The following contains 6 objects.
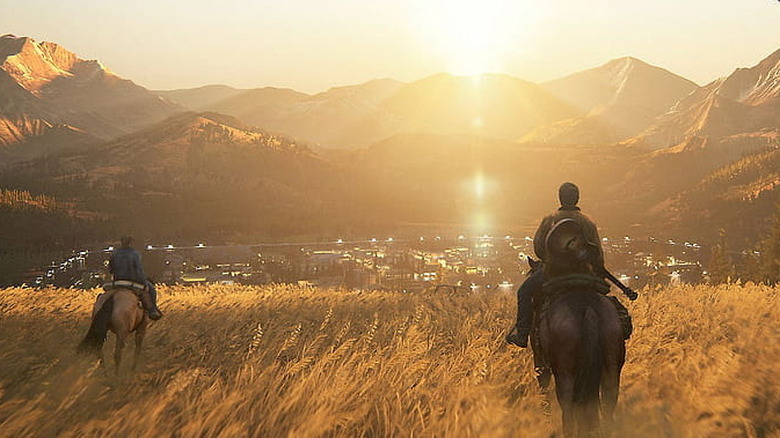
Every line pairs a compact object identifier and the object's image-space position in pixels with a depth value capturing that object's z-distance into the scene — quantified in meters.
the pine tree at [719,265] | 81.88
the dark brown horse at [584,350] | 6.82
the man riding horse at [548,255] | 7.58
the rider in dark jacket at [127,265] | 12.45
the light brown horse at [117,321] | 11.46
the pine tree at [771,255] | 72.50
